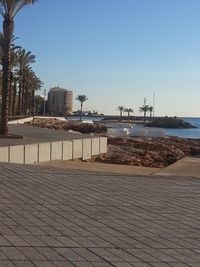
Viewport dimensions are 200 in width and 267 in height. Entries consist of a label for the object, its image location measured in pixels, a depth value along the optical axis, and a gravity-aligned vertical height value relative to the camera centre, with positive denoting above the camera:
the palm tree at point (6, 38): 17.85 +3.39
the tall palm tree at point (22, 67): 52.30 +6.44
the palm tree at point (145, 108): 142.70 +3.73
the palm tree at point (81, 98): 114.63 +5.53
